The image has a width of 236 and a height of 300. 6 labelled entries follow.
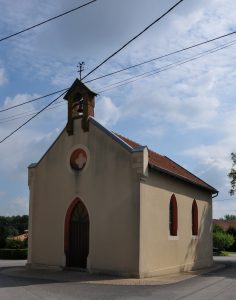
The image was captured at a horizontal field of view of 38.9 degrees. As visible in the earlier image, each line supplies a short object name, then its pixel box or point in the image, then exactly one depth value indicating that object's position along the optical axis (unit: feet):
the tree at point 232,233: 145.19
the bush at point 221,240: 115.31
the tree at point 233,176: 95.35
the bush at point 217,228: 126.41
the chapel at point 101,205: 44.18
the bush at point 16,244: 85.20
